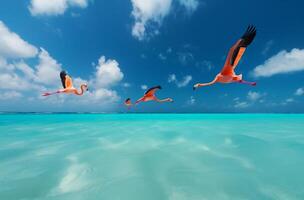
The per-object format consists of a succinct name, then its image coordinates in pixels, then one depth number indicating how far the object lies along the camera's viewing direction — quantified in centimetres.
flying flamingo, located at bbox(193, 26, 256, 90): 382
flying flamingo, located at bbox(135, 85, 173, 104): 714
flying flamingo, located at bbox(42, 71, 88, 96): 783
